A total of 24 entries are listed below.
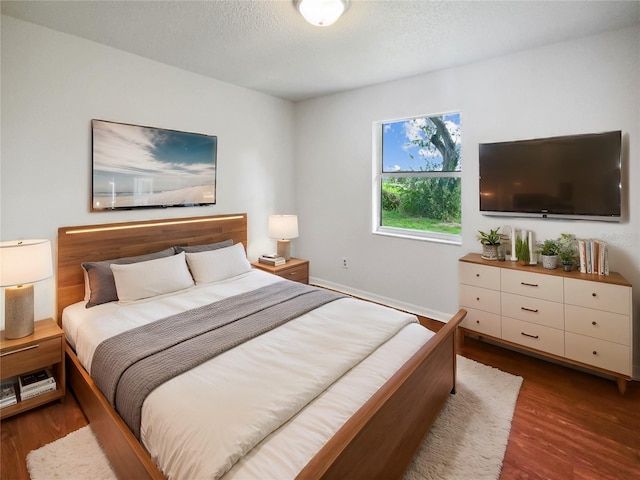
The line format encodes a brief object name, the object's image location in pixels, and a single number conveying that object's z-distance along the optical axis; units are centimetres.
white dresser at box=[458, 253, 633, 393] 226
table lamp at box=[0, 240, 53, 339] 202
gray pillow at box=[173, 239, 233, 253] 318
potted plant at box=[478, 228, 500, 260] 293
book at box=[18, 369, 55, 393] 214
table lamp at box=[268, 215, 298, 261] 389
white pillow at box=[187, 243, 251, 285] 301
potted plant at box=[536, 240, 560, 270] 259
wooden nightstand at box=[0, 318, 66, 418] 203
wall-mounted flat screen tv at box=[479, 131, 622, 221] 243
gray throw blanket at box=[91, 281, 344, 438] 157
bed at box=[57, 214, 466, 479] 118
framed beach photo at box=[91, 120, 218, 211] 276
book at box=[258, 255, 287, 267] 377
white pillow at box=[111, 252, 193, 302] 254
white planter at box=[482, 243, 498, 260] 293
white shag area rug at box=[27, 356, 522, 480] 167
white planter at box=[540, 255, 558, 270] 259
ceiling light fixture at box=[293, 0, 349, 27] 200
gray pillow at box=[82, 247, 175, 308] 250
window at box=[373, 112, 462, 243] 347
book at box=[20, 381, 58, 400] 211
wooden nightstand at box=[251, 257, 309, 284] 371
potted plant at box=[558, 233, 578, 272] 254
